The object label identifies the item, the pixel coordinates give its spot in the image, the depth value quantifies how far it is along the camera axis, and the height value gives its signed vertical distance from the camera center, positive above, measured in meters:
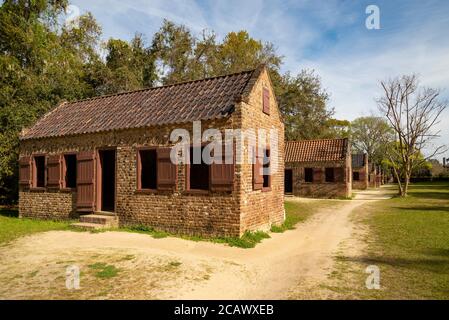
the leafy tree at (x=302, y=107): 31.31 +6.41
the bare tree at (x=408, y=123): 27.77 +4.24
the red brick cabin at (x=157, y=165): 9.48 +0.18
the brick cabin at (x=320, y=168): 25.09 +0.20
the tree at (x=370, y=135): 56.72 +6.57
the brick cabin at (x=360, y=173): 39.97 -0.30
